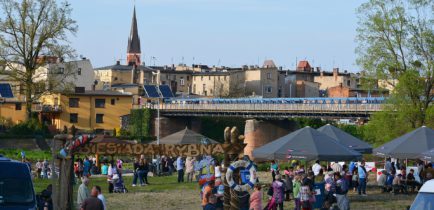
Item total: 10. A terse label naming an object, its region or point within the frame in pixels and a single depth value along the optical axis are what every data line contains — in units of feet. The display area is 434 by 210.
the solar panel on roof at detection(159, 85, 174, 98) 387.84
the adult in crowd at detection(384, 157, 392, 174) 129.30
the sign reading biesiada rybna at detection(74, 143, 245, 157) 91.81
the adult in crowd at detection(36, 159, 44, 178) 168.29
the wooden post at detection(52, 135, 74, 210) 86.74
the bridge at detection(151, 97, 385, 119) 275.39
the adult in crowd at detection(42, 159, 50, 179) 167.20
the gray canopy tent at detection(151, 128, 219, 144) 163.78
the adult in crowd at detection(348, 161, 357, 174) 131.48
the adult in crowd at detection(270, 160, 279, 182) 129.76
